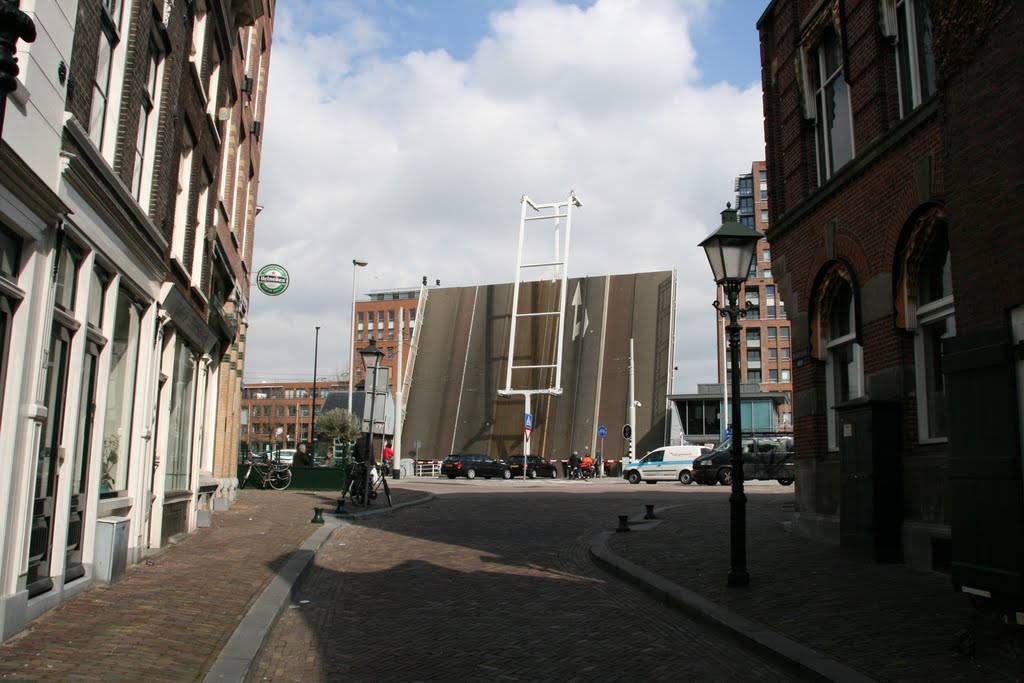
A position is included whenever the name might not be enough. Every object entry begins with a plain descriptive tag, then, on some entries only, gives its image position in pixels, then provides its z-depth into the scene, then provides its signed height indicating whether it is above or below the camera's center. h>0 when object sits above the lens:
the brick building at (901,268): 6.21 +2.02
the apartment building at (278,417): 117.44 +4.46
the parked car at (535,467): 44.31 -0.73
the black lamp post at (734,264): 9.25 +2.07
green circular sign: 24.08 +4.67
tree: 73.56 +2.26
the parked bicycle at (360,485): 20.17 -0.79
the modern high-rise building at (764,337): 98.62 +13.43
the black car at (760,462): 32.44 -0.26
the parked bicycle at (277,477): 26.22 -0.82
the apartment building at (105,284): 6.37 +1.64
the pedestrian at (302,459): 27.81 -0.28
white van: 36.25 -0.50
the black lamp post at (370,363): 19.28 +1.97
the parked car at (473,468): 43.81 -0.78
